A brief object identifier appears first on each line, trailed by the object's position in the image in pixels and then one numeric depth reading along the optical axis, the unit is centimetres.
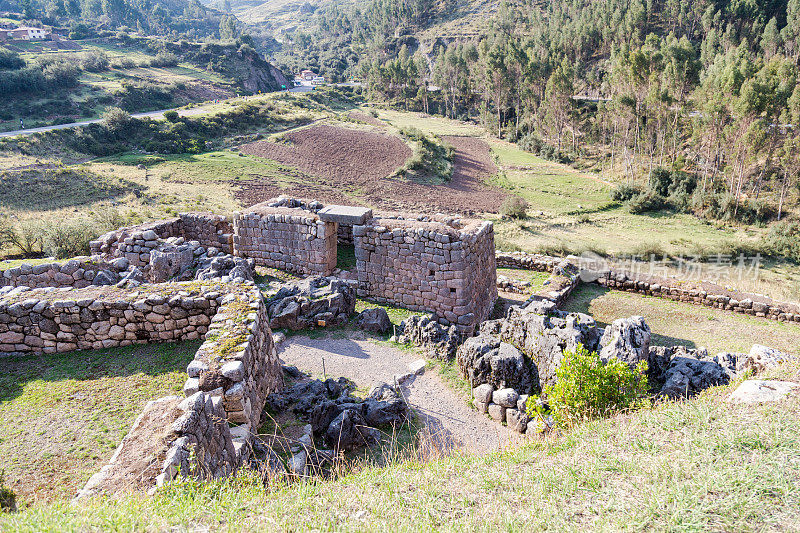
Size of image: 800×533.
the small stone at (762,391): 564
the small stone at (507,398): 856
